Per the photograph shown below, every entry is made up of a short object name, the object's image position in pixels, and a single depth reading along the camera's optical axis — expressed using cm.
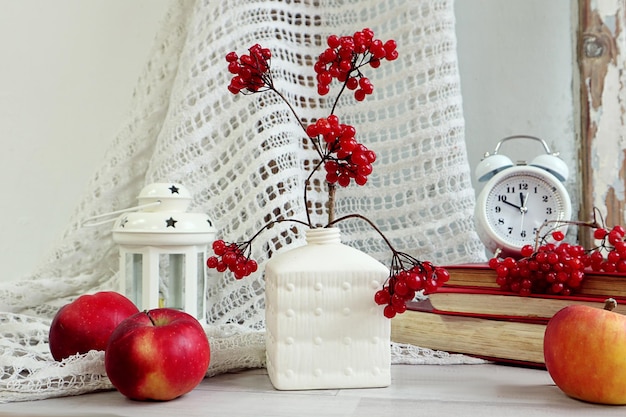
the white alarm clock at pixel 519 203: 97
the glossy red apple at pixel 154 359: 67
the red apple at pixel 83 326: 80
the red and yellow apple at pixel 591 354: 66
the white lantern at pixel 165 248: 95
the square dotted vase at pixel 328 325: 74
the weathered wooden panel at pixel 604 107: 112
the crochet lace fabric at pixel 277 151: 108
